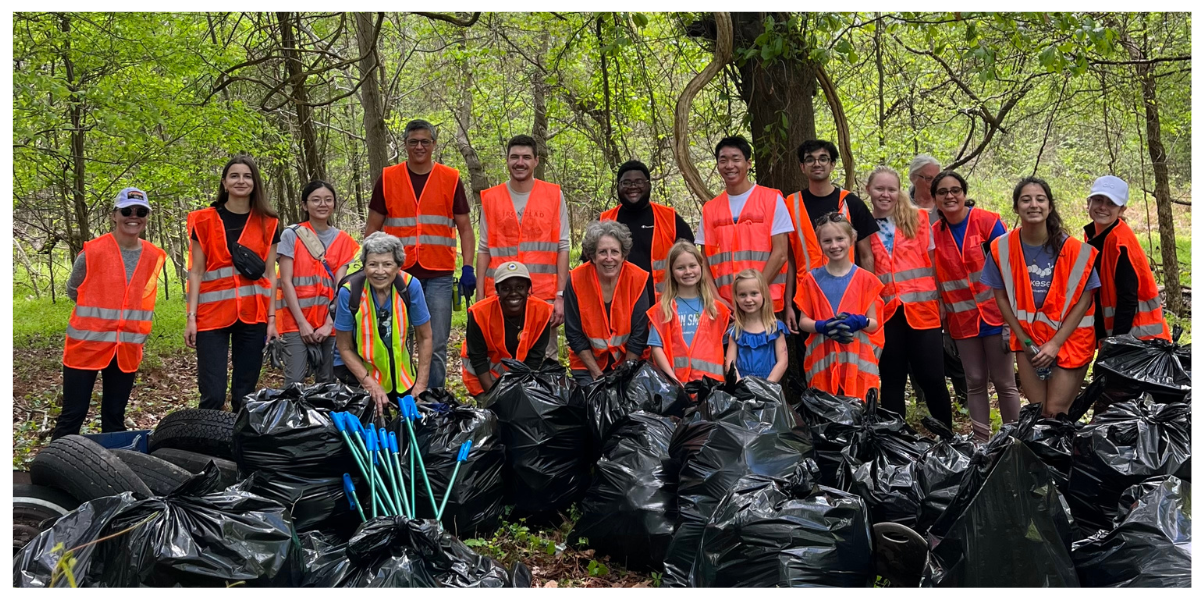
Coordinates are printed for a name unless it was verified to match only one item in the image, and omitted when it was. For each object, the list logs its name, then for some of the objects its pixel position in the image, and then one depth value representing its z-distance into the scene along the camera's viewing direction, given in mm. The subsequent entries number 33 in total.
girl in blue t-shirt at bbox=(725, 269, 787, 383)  4148
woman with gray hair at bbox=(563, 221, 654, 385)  4312
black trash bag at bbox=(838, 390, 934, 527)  2908
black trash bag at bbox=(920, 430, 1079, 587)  2158
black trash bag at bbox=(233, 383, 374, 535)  3230
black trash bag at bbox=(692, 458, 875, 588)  2379
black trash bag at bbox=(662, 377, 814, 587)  2904
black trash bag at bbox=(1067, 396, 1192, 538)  2740
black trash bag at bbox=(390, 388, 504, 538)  3404
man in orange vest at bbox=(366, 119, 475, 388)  4898
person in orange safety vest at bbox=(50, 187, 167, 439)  4309
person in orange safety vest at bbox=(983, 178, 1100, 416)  4051
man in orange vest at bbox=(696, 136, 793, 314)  4504
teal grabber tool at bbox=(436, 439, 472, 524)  3327
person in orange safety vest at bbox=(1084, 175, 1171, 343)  4023
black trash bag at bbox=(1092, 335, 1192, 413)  3488
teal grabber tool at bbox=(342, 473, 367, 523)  3203
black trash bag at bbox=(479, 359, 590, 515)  3654
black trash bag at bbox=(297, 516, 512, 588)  2467
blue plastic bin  3990
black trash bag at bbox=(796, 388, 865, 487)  3361
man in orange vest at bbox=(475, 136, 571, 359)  4844
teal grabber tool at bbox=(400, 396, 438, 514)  3300
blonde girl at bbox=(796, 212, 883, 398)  4086
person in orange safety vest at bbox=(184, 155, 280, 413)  4480
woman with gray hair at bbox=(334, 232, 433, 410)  4012
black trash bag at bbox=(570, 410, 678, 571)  3078
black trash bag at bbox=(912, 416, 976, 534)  2738
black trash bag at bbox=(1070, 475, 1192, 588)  2176
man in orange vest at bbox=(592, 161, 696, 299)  4789
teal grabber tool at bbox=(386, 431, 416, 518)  3118
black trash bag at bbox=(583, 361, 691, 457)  3668
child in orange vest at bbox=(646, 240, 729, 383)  4145
